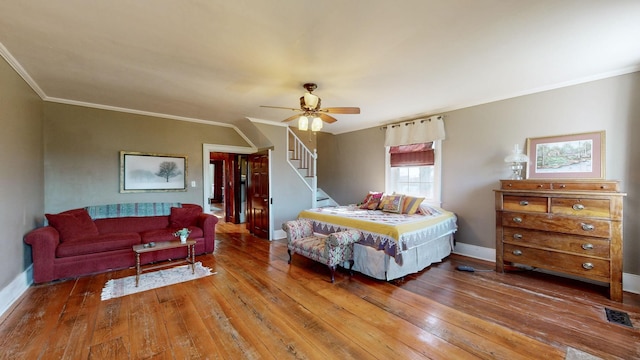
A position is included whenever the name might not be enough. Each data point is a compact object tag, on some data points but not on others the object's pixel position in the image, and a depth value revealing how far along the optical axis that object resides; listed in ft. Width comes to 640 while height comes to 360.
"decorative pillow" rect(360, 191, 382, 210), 15.85
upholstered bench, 10.82
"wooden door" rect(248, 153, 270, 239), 18.47
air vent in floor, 7.73
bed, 10.66
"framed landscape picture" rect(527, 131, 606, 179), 10.50
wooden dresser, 9.12
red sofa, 10.48
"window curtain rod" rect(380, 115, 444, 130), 15.16
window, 15.53
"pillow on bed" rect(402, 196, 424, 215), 14.01
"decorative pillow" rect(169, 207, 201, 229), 15.17
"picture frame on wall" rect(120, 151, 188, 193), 15.20
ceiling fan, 10.36
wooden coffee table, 10.69
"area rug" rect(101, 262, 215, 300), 9.83
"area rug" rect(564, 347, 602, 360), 6.21
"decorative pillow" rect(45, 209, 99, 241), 11.55
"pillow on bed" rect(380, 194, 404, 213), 14.45
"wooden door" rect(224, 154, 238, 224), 24.70
